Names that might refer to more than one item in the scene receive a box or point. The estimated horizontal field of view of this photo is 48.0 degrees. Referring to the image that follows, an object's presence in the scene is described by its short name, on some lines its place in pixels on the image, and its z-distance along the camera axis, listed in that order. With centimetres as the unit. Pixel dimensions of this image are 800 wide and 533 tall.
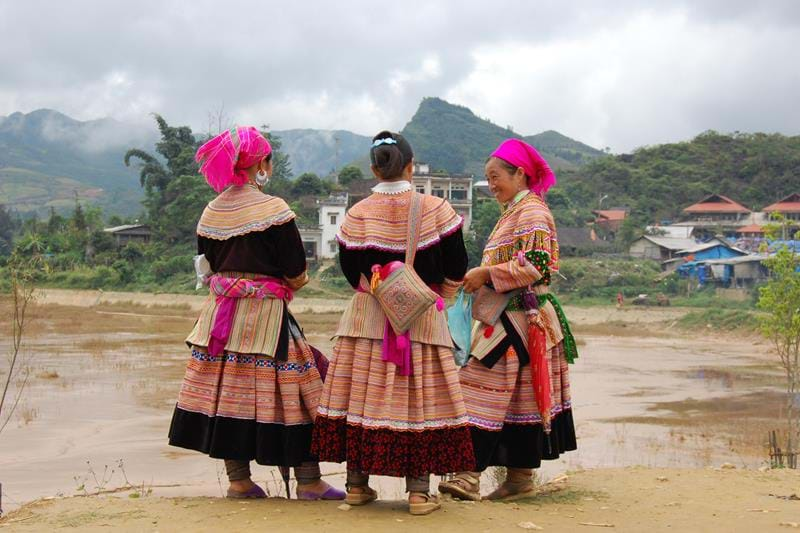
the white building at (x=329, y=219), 4769
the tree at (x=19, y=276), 730
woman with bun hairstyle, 473
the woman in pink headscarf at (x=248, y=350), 505
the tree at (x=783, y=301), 1115
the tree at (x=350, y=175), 5588
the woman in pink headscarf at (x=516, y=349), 542
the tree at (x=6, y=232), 6625
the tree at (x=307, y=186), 5347
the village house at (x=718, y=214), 5544
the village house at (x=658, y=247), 4906
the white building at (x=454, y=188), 5050
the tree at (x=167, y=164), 5494
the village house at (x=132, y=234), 5447
